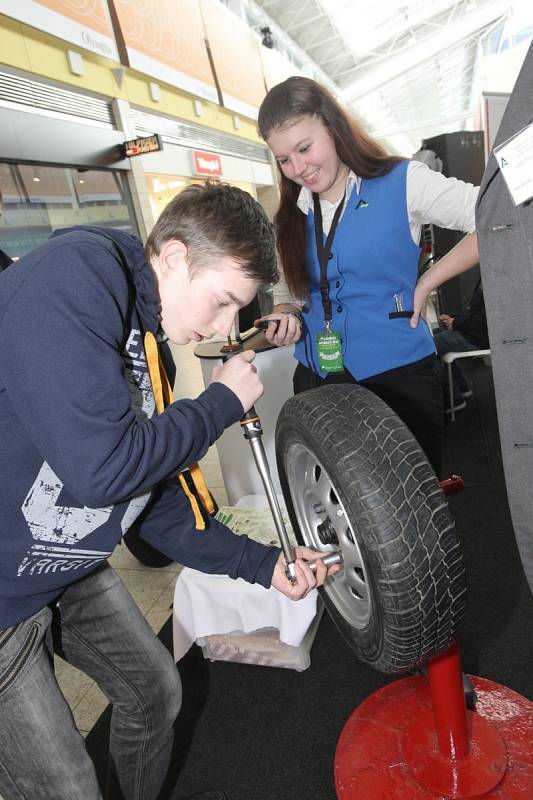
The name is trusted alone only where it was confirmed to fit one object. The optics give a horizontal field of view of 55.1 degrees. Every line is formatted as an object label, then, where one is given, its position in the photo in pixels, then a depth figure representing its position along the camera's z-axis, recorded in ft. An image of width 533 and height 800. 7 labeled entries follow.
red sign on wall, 29.96
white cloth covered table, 6.05
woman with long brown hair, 4.86
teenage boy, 2.40
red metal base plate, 4.42
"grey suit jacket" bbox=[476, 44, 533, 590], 2.50
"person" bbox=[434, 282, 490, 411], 12.78
